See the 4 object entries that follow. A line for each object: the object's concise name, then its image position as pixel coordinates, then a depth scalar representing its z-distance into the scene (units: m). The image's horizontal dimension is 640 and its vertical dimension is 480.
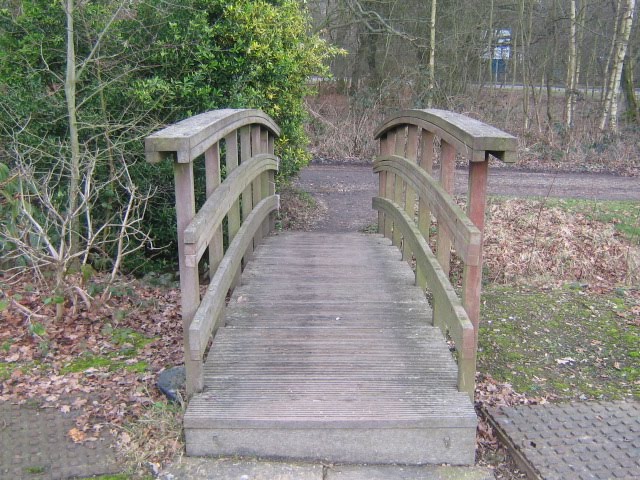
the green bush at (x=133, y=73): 6.12
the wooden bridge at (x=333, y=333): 3.01
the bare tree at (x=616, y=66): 14.80
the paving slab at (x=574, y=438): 3.01
